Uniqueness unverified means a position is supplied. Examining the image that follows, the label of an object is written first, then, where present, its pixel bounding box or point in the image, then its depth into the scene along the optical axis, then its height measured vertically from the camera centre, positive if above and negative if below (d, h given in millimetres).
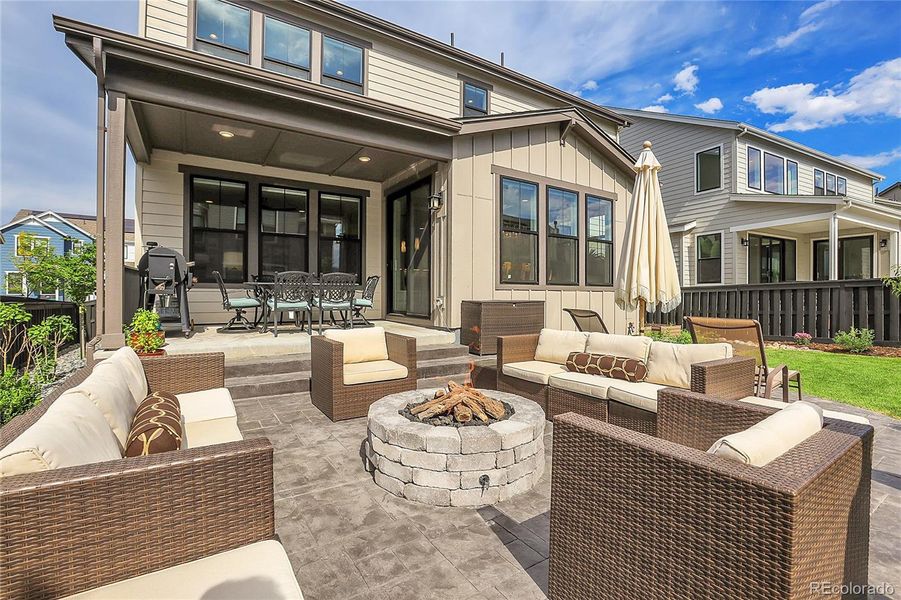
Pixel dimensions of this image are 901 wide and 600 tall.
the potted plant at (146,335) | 4012 -367
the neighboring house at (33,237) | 17797 +3176
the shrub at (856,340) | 7711 -748
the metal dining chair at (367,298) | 7048 +10
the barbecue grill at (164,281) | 5793 +246
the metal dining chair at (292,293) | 6090 +77
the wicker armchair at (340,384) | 3976 -859
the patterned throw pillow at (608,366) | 3744 -628
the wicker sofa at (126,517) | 1187 -690
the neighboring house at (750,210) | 11945 +2560
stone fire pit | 2549 -1017
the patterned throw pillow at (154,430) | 1721 -586
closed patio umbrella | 5539 +656
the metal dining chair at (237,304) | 6313 -88
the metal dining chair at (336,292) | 6379 +102
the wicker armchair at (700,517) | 1175 -705
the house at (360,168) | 5820 +2388
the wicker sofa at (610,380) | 3244 -691
